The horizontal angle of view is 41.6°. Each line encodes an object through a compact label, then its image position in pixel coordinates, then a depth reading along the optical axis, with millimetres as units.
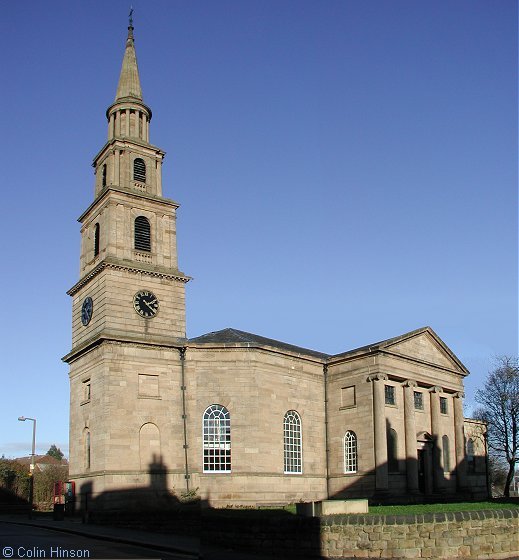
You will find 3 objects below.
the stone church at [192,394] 37719
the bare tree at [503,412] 57844
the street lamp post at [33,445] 43281
